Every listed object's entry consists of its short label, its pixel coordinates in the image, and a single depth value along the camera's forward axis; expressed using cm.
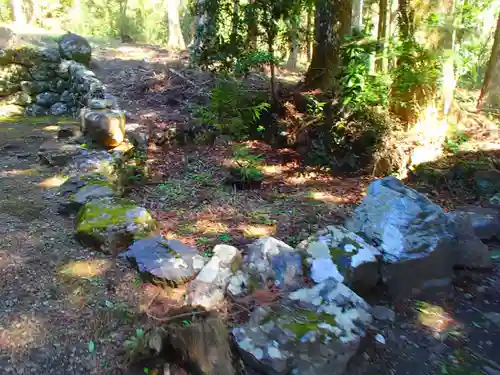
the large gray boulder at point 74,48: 969
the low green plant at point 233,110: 686
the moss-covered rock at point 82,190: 424
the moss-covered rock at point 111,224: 360
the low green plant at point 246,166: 548
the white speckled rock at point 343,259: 338
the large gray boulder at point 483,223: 421
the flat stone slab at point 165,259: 321
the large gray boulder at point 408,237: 349
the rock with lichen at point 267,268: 319
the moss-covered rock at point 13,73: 916
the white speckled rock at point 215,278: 302
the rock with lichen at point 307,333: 253
